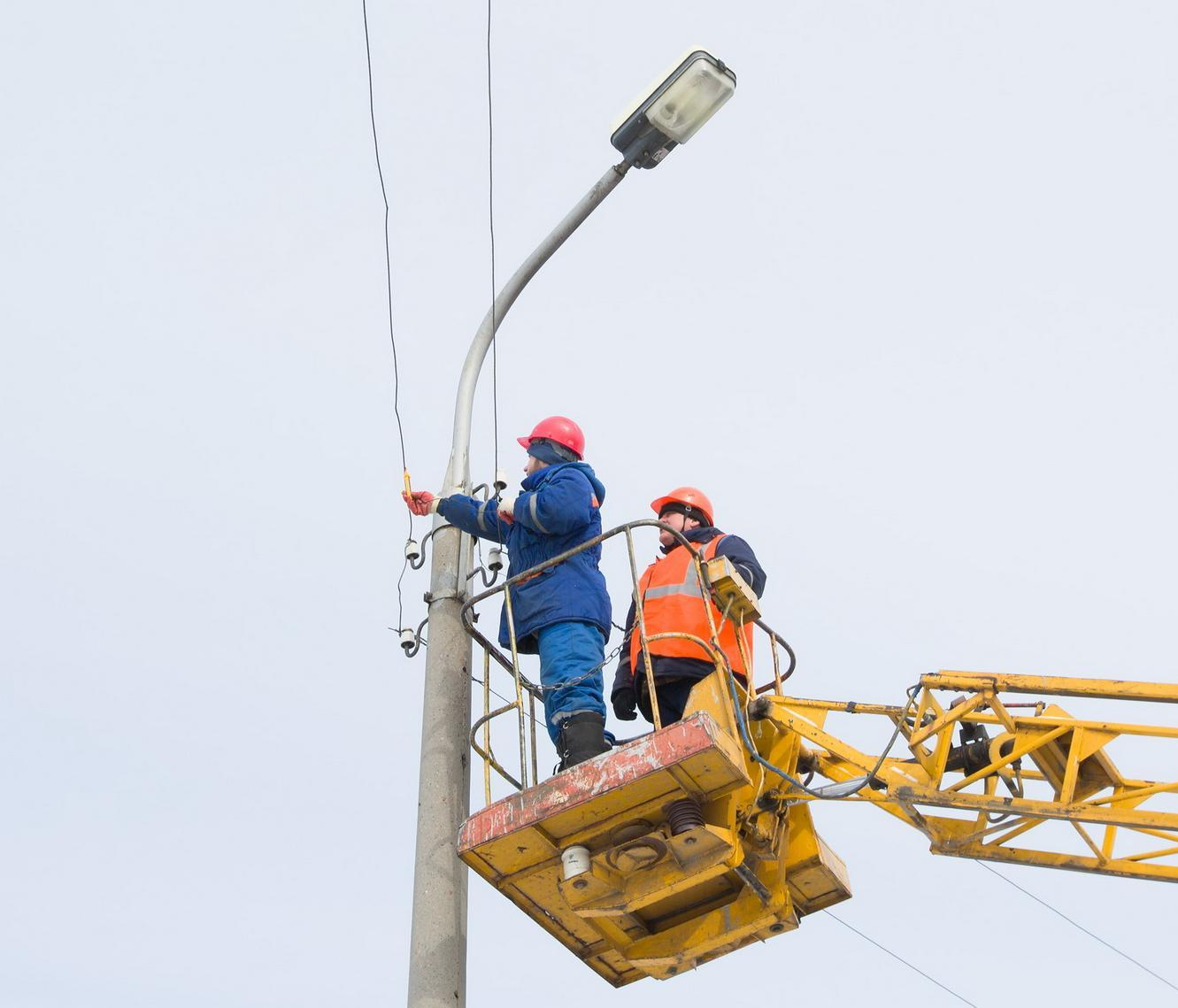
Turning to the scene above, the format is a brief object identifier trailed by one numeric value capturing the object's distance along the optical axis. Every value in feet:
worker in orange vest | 31.53
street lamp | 26.81
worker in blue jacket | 30.19
